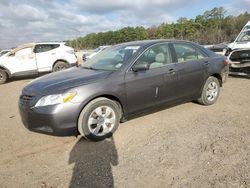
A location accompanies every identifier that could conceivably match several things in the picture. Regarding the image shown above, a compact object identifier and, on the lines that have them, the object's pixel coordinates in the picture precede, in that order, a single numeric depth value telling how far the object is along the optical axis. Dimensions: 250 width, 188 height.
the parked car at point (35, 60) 8.72
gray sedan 2.87
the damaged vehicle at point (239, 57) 6.40
